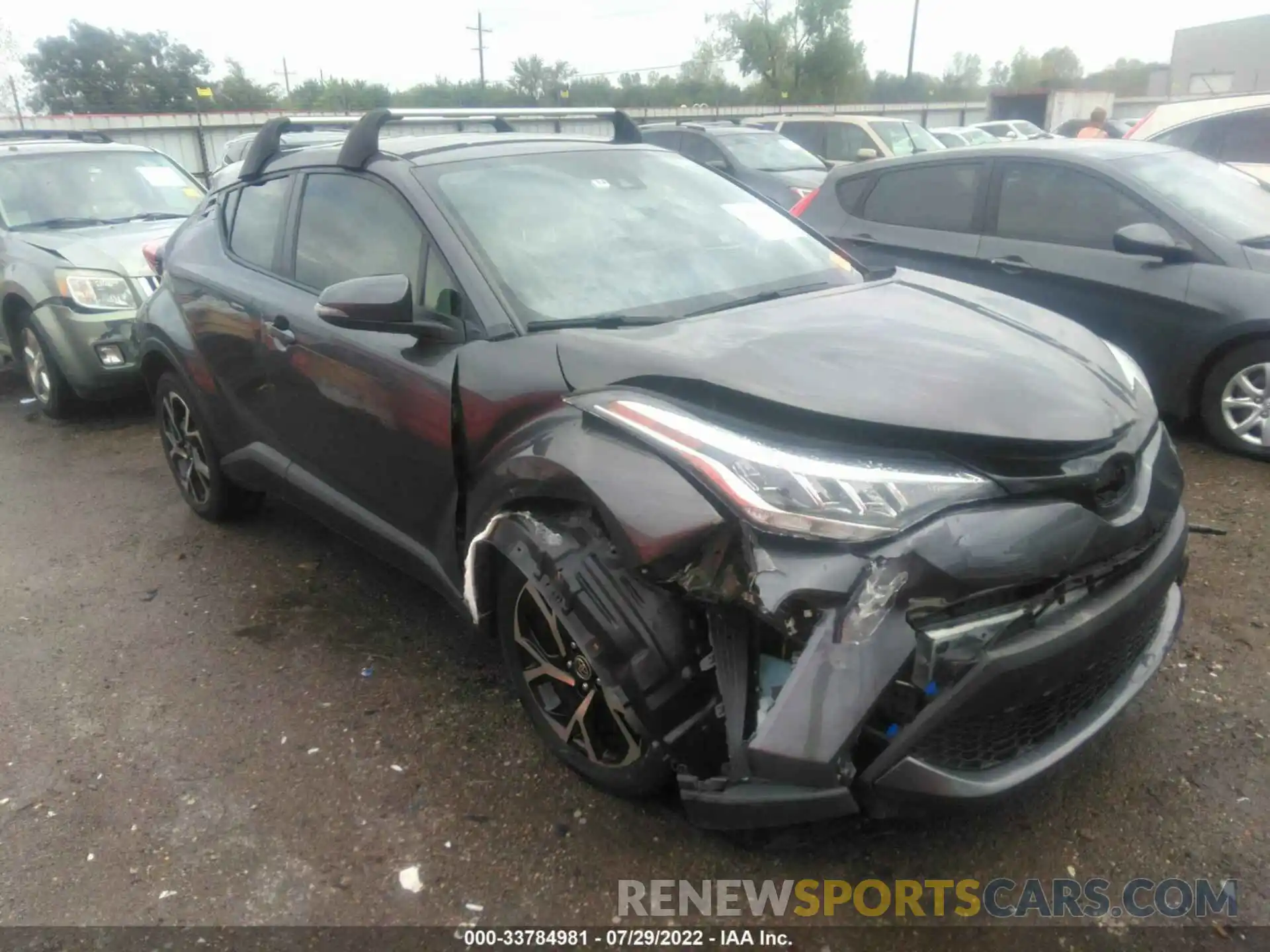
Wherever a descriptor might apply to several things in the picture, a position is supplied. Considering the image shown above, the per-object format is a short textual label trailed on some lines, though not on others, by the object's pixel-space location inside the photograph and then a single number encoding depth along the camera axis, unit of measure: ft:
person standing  39.58
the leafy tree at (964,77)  232.94
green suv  19.86
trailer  93.30
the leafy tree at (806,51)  190.70
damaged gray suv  6.15
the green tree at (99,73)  173.27
